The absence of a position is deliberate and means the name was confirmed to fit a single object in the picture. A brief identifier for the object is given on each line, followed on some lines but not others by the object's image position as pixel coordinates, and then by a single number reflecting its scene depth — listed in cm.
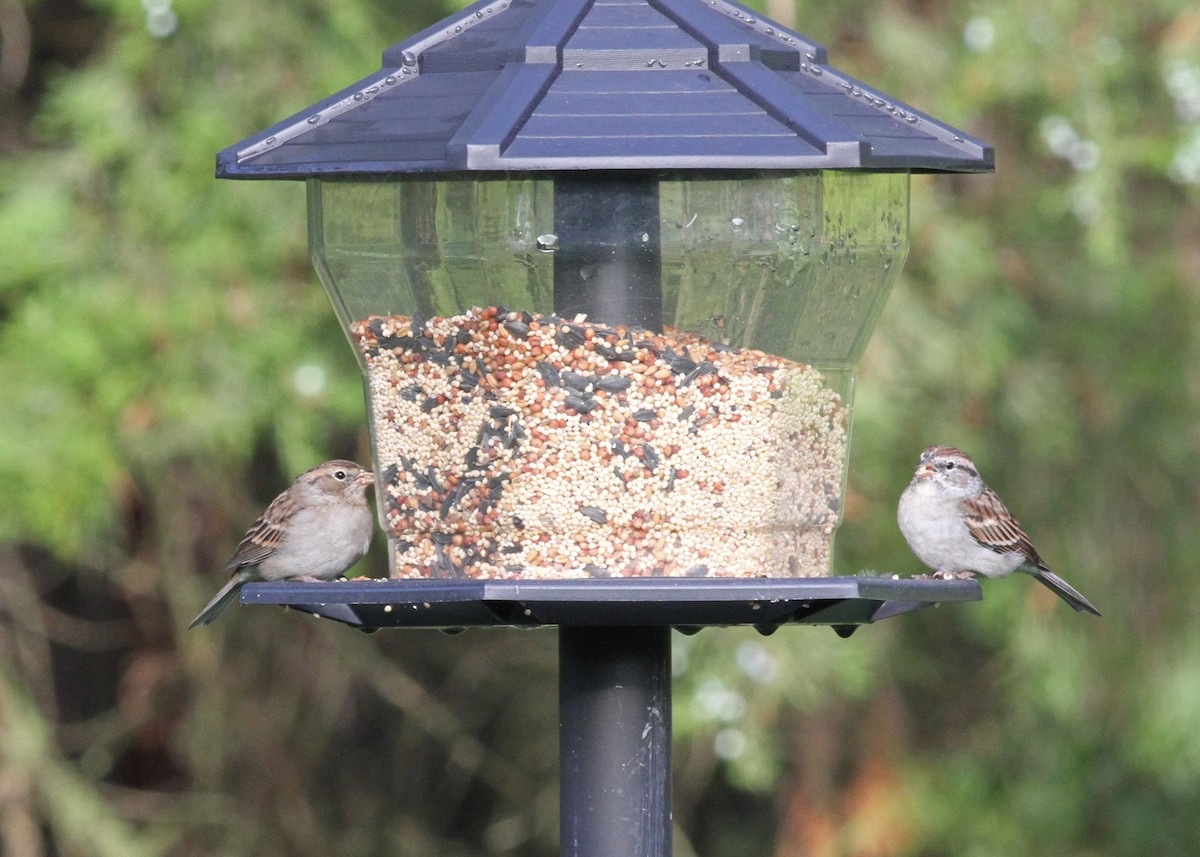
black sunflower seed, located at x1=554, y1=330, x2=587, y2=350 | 634
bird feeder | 590
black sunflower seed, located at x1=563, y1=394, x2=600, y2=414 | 632
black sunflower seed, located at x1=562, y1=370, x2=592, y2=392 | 632
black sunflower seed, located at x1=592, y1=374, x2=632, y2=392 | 634
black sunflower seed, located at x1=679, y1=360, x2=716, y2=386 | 638
